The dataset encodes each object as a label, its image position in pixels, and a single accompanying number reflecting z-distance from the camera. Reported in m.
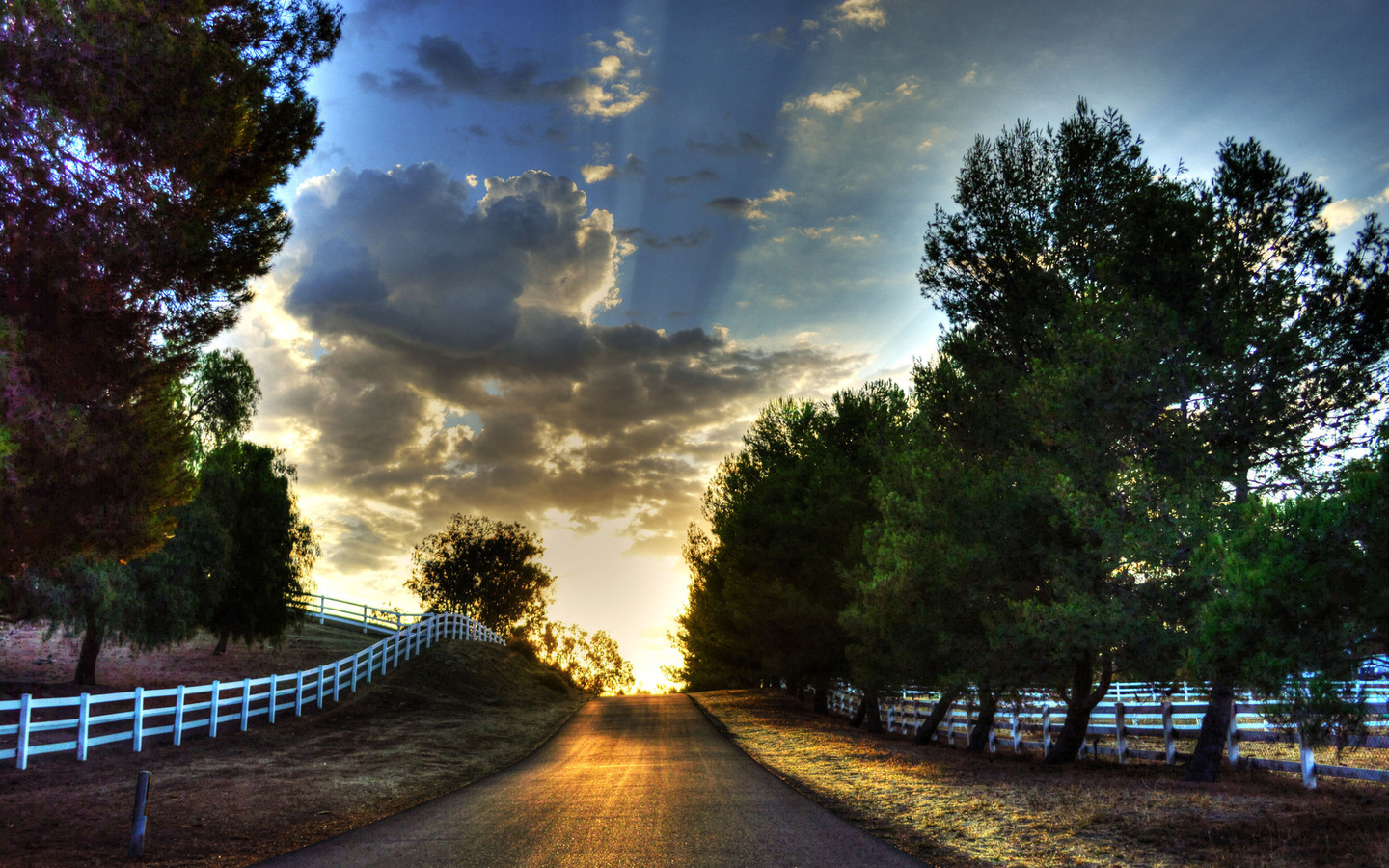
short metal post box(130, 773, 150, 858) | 8.31
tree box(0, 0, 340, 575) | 9.23
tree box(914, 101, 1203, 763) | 11.55
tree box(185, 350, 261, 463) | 27.50
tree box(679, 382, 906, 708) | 27.12
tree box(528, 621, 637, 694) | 85.81
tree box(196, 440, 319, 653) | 26.28
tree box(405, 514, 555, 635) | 62.50
